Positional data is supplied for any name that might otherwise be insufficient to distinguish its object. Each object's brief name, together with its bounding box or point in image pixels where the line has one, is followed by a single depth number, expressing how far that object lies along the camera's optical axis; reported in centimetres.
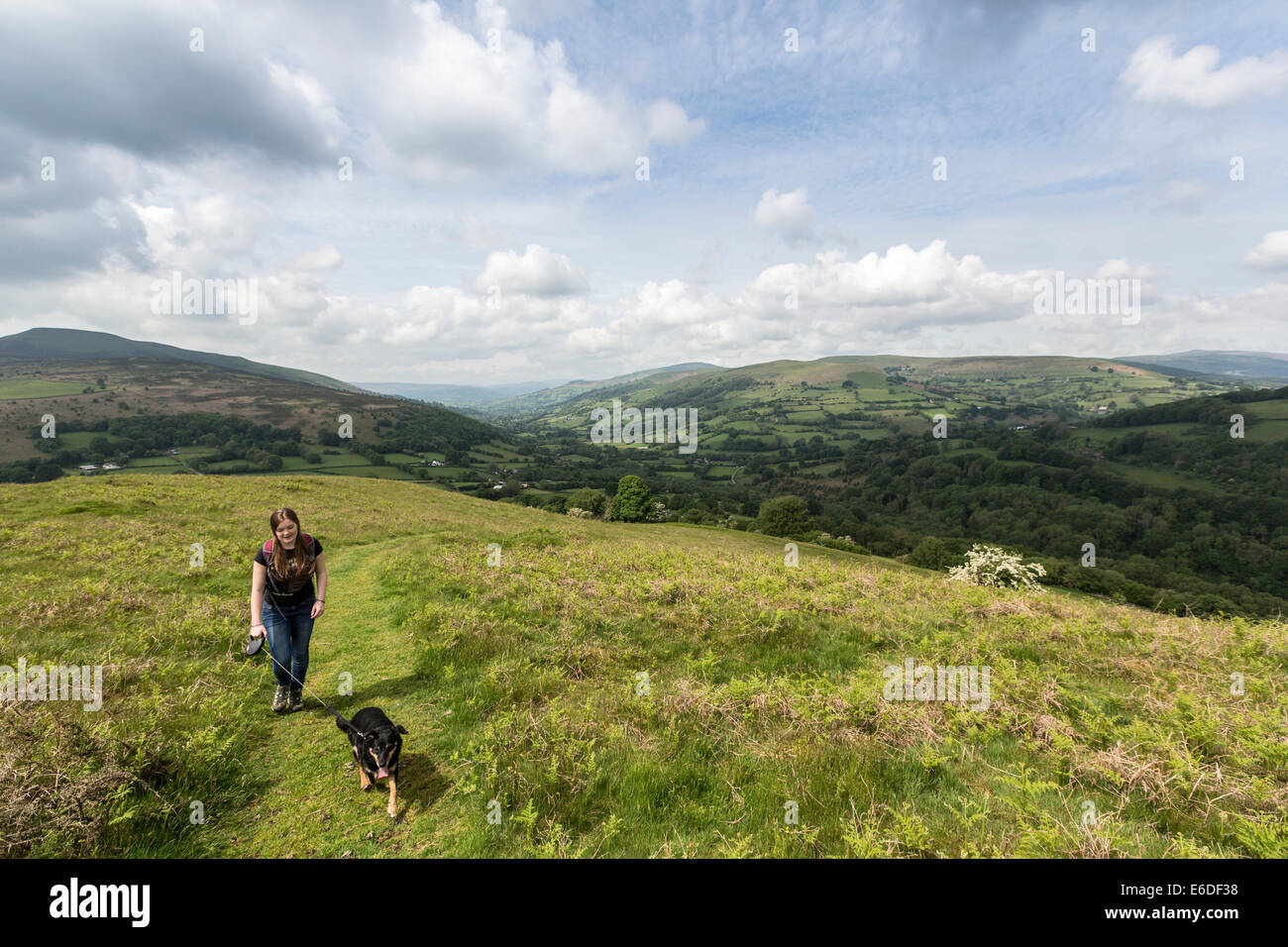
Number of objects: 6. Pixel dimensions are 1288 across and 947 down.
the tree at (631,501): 7200
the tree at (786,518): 7606
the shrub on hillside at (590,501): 8706
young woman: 751
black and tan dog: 552
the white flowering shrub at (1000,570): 2545
